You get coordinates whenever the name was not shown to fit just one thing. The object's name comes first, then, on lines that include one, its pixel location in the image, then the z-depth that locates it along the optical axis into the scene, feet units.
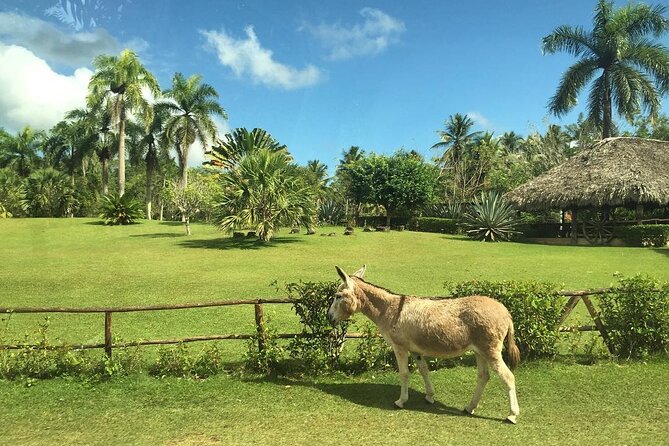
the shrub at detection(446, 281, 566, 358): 21.53
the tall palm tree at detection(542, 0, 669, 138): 103.91
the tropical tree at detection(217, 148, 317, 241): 73.26
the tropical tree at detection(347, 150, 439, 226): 120.47
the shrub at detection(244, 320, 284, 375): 21.50
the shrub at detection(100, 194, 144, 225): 106.83
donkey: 16.81
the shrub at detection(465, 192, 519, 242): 84.43
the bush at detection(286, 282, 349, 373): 21.54
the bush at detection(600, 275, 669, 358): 22.43
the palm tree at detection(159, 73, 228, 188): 142.51
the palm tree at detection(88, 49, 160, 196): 132.67
